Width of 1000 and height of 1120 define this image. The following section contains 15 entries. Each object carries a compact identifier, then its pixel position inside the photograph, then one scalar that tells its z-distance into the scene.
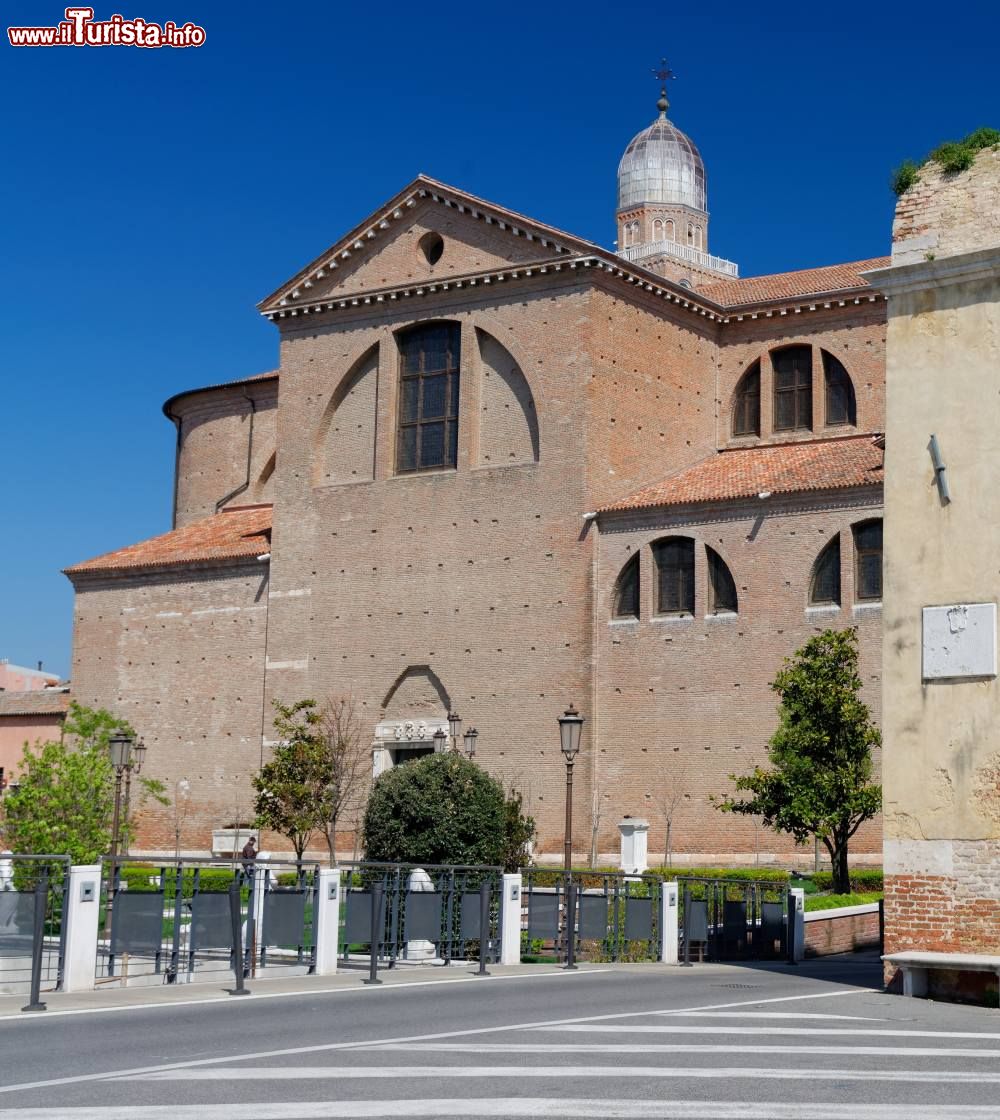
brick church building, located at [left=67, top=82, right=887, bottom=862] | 37.06
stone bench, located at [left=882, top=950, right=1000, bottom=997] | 16.00
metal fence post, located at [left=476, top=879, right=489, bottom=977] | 19.06
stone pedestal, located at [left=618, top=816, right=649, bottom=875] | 36.38
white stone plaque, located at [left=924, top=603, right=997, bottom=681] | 16.92
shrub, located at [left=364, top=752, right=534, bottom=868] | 27.22
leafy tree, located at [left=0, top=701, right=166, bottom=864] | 31.55
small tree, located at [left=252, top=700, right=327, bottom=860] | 38.16
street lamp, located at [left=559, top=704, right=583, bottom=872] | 27.20
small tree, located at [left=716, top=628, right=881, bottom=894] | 30.11
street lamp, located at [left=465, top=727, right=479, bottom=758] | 35.91
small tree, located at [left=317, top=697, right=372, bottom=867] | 40.19
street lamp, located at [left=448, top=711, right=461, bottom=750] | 38.75
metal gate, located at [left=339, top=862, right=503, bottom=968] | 18.72
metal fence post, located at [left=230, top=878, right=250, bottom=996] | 15.79
